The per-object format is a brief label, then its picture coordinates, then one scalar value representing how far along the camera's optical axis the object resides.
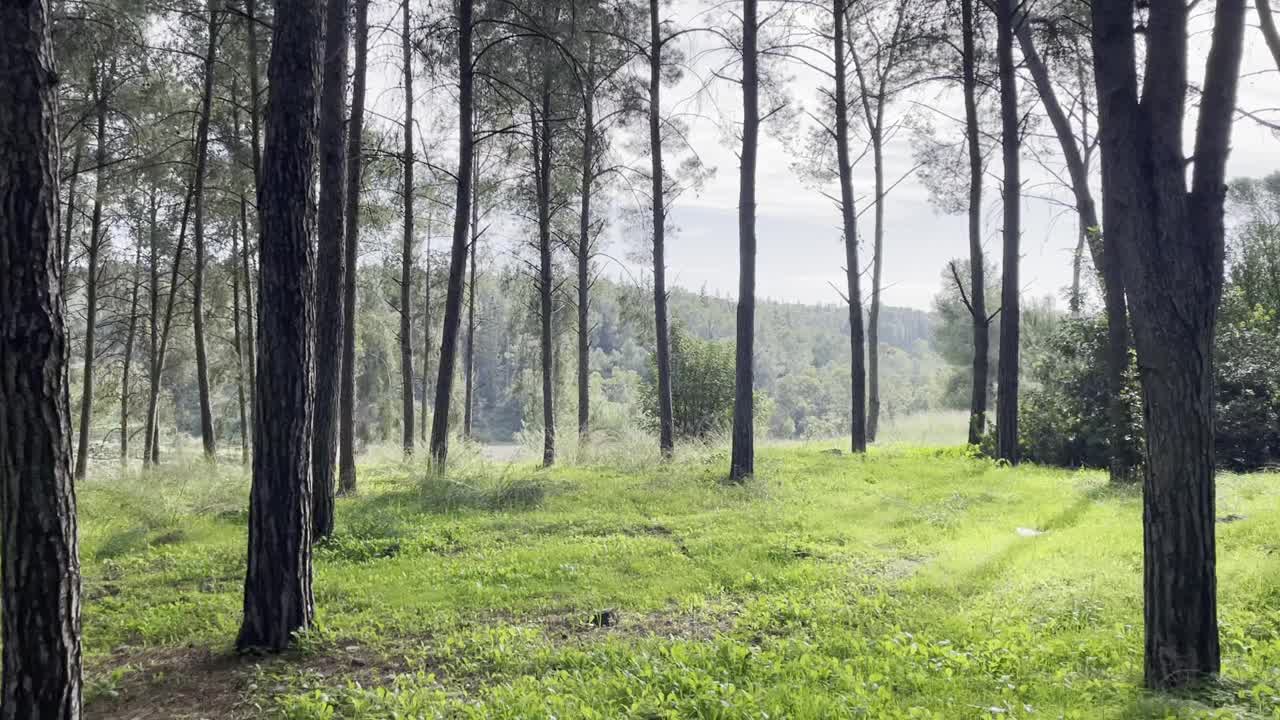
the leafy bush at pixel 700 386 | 21.41
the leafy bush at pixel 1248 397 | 11.41
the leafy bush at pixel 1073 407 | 12.82
